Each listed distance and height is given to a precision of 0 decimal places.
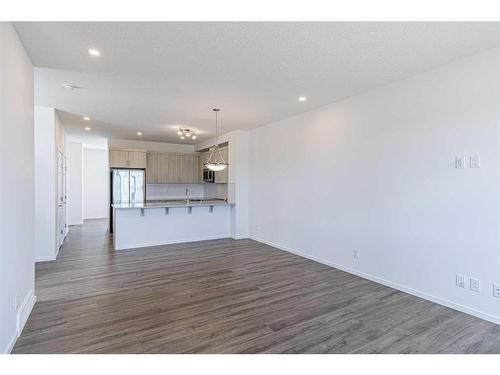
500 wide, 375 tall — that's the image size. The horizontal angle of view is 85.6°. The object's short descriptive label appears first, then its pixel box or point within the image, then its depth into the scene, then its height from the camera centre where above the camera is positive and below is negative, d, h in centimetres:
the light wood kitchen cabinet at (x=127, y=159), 763 +79
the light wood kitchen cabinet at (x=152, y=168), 820 +55
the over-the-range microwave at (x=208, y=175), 797 +32
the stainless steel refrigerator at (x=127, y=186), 768 +0
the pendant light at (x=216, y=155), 747 +89
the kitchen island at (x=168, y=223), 562 -85
